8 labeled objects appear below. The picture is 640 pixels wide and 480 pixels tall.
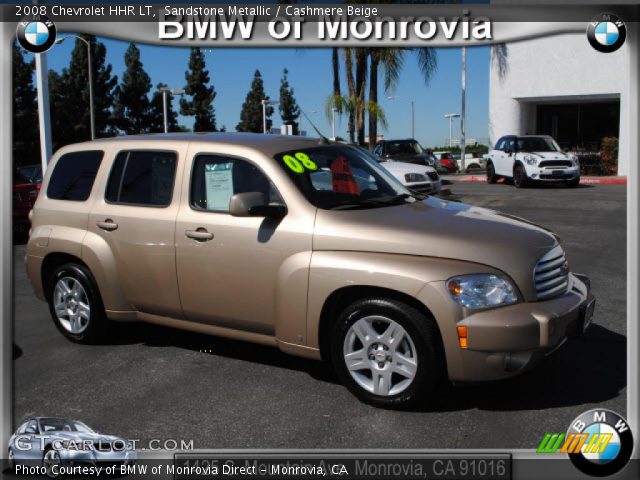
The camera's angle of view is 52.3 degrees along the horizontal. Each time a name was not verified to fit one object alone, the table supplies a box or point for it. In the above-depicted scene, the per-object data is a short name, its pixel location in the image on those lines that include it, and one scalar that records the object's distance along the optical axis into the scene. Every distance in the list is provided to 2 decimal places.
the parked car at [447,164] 29.05
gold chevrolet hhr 3.83
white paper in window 4.74
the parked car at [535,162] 18.55
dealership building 25.67
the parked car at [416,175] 14.09
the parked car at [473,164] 30.72
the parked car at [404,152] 17.42
